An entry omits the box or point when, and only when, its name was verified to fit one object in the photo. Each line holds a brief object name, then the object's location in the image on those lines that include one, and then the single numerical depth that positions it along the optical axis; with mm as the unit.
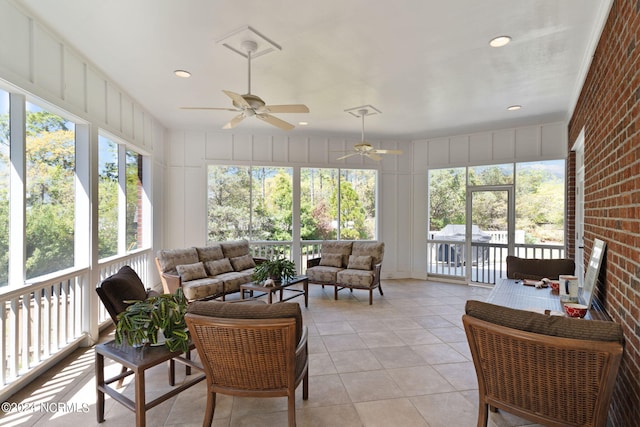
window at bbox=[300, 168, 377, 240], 6855
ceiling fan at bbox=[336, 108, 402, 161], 5082
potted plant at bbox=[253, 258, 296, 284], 4723
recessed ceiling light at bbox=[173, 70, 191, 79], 3635
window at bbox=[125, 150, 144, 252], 4828
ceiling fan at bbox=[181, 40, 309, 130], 2979
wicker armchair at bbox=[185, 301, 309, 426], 1900
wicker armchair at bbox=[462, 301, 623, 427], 1509
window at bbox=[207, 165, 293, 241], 6469
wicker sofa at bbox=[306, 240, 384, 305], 5332
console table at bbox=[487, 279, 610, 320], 2430
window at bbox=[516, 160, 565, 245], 5633
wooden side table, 1979
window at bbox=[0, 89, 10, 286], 2534
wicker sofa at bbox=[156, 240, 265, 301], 4570
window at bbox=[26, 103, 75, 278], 2865
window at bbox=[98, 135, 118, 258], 4004
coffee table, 4457
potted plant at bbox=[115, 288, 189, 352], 2102
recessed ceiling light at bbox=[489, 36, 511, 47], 2928
